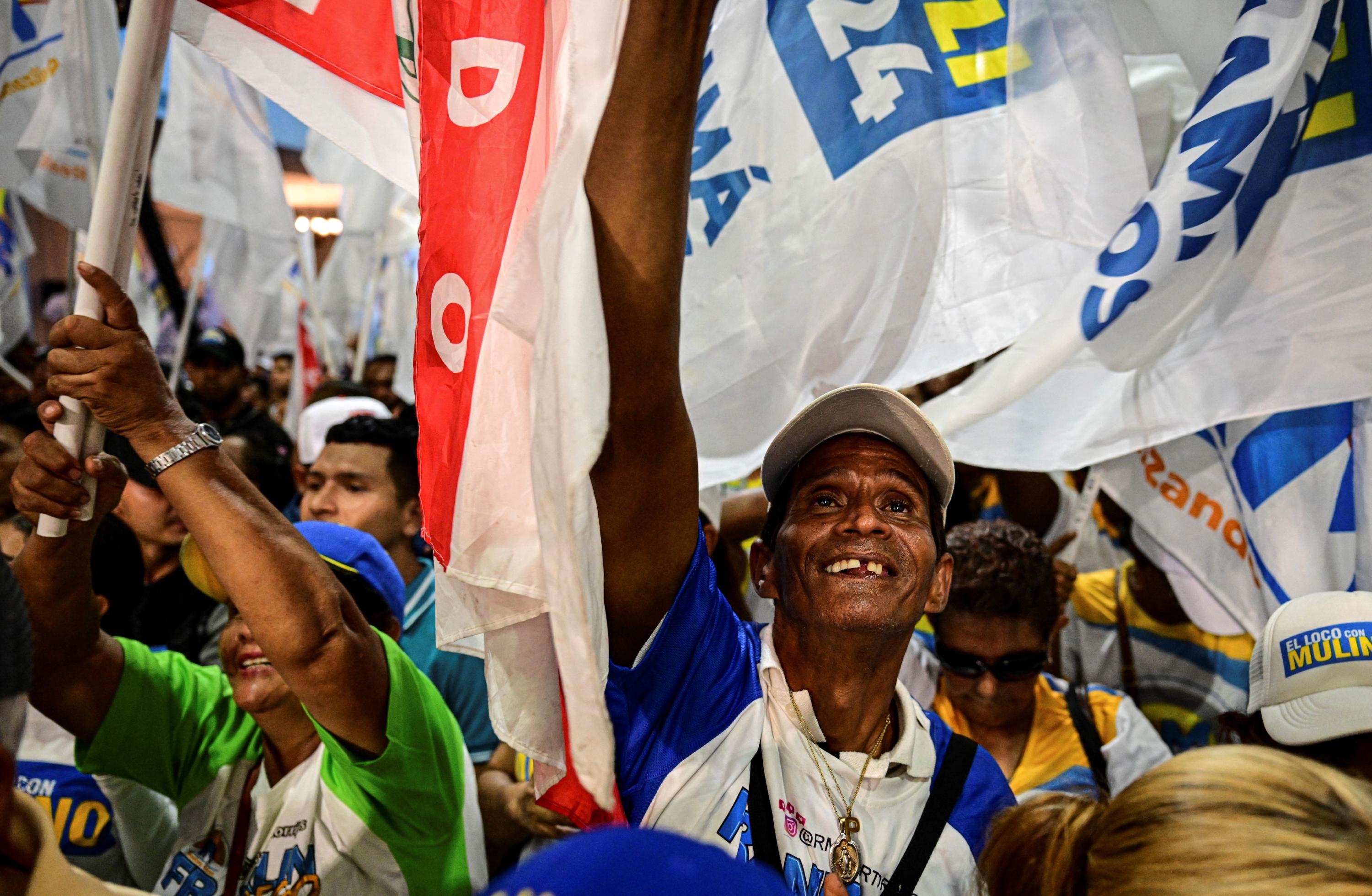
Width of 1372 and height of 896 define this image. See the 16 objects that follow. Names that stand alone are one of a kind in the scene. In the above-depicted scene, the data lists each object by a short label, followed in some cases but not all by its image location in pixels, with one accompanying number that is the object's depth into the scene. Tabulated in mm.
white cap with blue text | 1883
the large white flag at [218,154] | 5023
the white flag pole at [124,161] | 1549
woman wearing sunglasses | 2633
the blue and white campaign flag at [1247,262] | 2156
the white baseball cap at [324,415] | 4637
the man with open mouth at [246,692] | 1605
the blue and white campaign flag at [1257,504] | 2338
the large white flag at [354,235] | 6734
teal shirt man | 2822
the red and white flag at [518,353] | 1133
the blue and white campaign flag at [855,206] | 2461
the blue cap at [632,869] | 650
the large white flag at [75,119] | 3154
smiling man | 1229
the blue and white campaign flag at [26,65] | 3493
